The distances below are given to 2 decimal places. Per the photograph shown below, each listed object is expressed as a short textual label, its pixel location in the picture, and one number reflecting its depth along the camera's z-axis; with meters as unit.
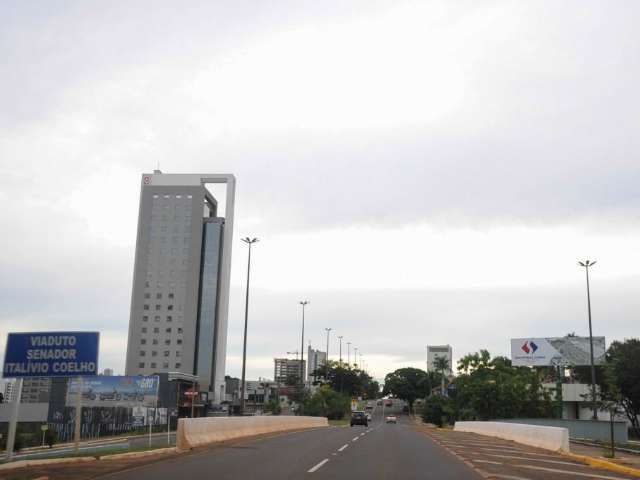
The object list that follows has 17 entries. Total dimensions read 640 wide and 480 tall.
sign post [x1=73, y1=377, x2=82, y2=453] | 18.28
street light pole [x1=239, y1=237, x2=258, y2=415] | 42.62
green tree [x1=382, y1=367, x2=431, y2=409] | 173.12
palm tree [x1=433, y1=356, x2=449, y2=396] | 151.38
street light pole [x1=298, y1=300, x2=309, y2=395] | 71.57
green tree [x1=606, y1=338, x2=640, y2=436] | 62.00
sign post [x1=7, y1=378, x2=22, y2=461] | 16.95
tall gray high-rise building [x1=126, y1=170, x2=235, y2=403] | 124.88
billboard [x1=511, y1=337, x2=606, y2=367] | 79.81
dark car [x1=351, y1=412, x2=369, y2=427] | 60.06
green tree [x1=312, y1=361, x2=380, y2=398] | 146.50
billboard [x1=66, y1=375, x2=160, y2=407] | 78.81
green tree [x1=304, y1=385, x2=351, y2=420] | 96.19
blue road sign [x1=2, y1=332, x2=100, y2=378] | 17.58
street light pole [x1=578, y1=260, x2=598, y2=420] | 48.92
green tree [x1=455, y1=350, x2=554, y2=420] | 72.62
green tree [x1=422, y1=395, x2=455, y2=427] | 92.46
